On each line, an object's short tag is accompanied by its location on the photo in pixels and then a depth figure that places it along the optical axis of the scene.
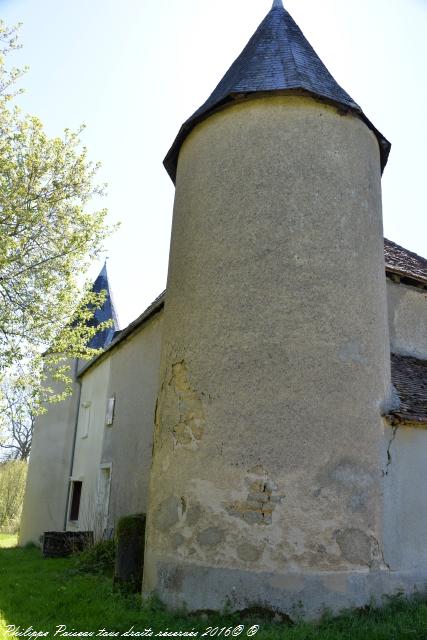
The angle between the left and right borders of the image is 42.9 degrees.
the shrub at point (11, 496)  27.34
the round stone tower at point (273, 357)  6.34
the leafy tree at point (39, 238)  11.95
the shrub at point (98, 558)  9.98
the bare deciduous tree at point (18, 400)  12.86
